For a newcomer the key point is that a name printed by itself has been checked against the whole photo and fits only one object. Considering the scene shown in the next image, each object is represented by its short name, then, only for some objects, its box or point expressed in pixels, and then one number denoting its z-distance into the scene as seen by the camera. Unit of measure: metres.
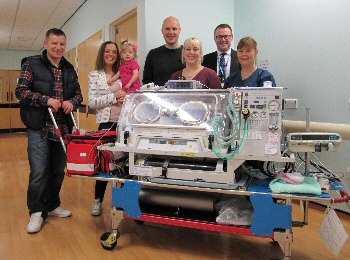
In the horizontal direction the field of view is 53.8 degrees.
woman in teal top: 2.33
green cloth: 1.84
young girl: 3.04
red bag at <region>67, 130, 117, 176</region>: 2.25
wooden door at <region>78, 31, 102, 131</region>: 5.89
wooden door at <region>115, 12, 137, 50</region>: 4.27
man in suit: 2.97
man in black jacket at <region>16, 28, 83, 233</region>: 2.64
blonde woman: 2.51
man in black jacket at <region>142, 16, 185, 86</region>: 3.03
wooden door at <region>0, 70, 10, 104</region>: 11.00
